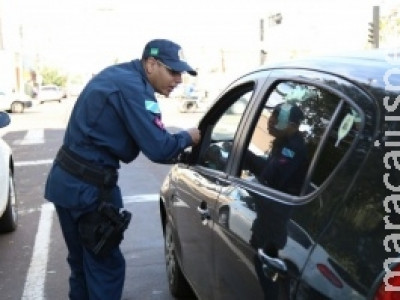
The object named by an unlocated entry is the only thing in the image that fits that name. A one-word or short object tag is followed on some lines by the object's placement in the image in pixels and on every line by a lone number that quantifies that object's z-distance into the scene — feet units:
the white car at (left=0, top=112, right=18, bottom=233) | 17.92
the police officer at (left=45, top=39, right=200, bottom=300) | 9.87
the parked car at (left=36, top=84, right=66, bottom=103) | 167.53
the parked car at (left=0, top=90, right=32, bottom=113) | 104.57
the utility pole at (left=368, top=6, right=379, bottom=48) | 51.13
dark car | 5.49
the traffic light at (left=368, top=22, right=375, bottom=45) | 55.12
